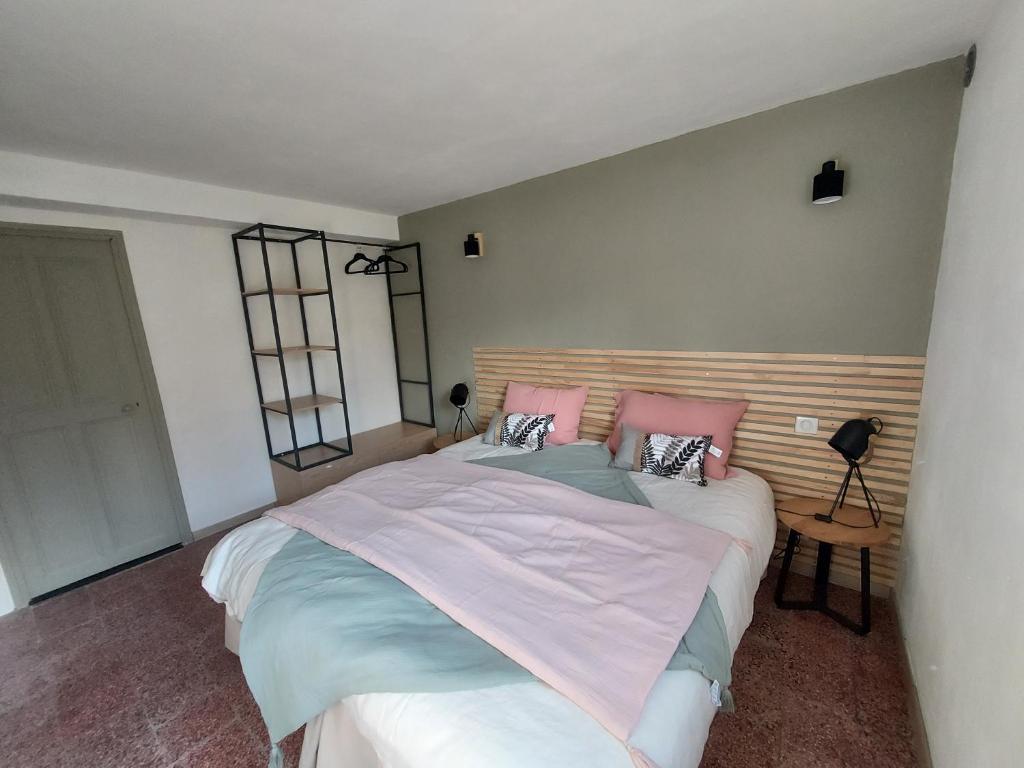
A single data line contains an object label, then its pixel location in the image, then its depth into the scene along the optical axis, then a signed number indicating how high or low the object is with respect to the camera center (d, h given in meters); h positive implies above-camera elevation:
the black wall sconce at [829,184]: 1.79 +0.49
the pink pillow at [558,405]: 2.72 -0.64
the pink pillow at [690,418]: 2.16 -0.63
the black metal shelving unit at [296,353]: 2.80 -0.19
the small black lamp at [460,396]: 3.39 -0.65
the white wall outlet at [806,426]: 2.06 -0.64
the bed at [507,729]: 0.84 -0.91
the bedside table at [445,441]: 3.49 -1.06
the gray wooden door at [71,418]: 2.25 -0.48
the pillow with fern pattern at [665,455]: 2.11 -0.80
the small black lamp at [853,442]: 1.74 -0.62
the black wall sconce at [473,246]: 3.13 +0.53
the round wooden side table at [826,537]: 1.75 -1.03
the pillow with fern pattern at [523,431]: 2.69 -0.78
